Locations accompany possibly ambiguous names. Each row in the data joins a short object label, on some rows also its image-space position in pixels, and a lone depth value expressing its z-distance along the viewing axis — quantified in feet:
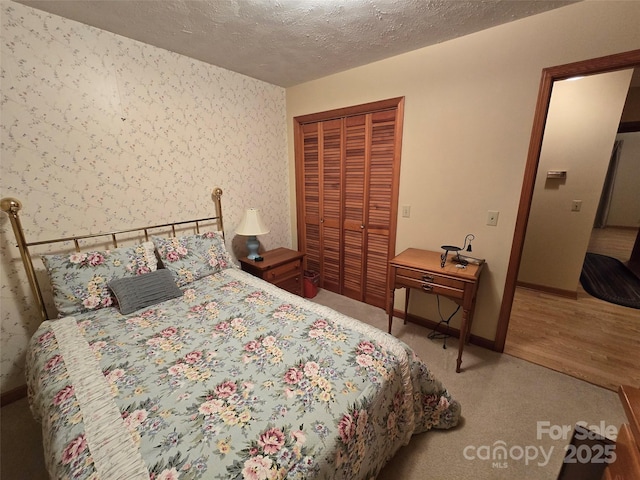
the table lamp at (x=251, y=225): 8.36
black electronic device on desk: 6.41
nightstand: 8.48
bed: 2.69
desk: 5.88
